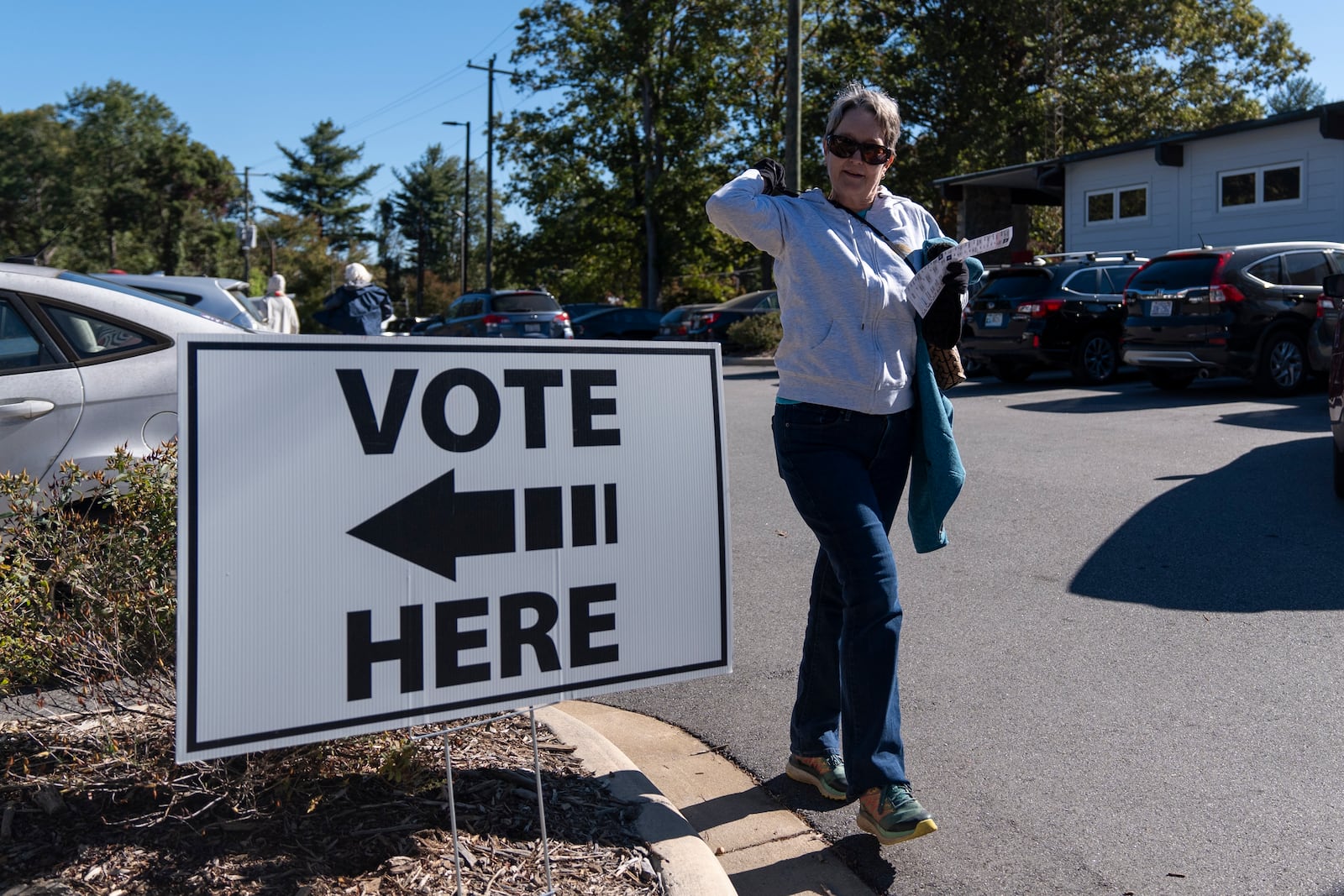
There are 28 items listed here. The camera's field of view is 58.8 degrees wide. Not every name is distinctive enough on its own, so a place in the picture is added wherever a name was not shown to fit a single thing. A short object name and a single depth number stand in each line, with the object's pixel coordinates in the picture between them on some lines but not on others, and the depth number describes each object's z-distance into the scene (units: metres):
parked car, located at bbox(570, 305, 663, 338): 29.23
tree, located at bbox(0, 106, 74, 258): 64.88
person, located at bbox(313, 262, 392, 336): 12.14
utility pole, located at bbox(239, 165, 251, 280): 83.94
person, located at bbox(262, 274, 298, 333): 14.38
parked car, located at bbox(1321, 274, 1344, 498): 7.41
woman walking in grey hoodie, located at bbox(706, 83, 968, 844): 3.12
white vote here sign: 2.44
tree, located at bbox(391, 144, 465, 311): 101.56
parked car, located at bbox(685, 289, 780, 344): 26.17
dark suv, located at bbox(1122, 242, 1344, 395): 12.98
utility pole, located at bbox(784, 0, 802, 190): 19.58
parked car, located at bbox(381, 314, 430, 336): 18.62
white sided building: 20.27
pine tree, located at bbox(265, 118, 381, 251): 93.19
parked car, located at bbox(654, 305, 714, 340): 27.31
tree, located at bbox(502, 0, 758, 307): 38.62
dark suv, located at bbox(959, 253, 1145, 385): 15.47
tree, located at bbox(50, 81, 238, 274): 66.44
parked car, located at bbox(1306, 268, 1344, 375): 12.01
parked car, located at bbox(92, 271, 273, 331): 11.90
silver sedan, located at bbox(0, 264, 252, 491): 5.10
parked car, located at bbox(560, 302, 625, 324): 32.84
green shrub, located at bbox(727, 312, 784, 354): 24.67
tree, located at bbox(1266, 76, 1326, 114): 86.94
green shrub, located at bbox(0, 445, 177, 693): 3.16
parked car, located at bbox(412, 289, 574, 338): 21.73
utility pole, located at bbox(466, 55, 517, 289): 42.75
